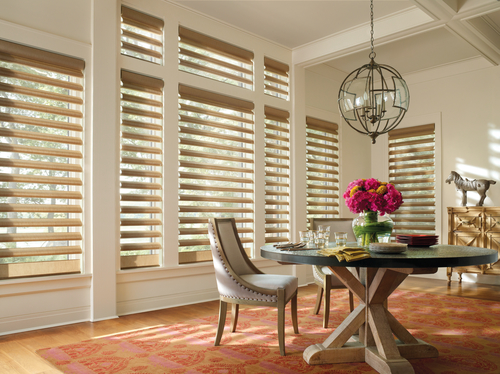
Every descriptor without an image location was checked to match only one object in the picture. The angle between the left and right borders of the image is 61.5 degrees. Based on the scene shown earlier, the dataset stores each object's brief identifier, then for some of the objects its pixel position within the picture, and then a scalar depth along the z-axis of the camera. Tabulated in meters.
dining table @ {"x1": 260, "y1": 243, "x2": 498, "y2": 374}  2.35
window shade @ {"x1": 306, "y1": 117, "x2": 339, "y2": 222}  5.99
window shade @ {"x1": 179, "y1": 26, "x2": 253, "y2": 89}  4.48
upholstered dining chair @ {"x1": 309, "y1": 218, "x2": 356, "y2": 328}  3.44
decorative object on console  5.47
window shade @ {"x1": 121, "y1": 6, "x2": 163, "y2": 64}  4.00
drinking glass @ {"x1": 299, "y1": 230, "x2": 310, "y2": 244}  2.93
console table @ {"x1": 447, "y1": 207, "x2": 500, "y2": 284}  5.22
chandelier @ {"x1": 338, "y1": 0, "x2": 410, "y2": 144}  3.02
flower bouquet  2.79
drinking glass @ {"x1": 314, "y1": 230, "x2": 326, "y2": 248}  2.78
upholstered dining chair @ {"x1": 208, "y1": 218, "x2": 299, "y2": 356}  2.78
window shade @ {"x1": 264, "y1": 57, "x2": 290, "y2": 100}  5.36
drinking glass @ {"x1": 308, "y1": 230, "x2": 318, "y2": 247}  2.84
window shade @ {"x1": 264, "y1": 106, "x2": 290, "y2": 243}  5.31
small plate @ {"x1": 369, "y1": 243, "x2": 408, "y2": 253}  2.41
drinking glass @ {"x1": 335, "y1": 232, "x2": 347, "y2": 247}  2.67
